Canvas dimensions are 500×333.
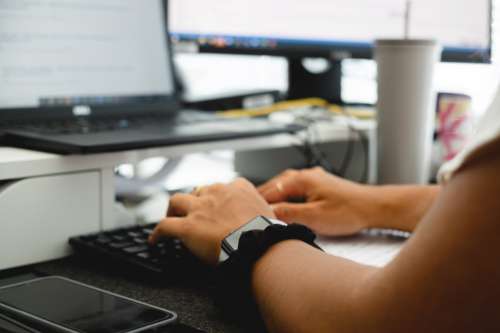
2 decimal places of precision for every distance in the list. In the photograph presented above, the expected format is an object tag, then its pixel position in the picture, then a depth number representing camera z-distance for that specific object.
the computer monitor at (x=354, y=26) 1.42
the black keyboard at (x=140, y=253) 0.97
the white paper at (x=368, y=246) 1.05
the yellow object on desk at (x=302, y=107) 1.47
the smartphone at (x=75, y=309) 0.85
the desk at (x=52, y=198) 0.98
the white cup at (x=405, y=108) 1.24
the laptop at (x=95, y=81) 1.12
